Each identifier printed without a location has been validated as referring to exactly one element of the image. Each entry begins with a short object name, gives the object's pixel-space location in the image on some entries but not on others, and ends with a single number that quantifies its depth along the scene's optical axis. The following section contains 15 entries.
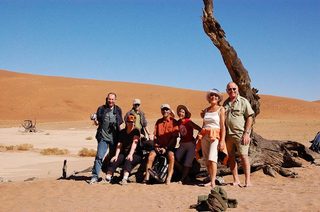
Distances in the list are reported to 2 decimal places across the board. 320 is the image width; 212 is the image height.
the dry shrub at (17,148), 18.77
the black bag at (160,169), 8.34
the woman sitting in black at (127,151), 8.49
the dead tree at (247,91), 8.98
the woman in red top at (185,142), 8.30
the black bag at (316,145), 11.91
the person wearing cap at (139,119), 9.09
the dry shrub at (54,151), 16.98
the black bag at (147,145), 8.98
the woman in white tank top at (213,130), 7.54
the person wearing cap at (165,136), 8.38
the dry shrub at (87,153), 16.47
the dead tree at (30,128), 30.30
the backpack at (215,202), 6.11
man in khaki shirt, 7.65
